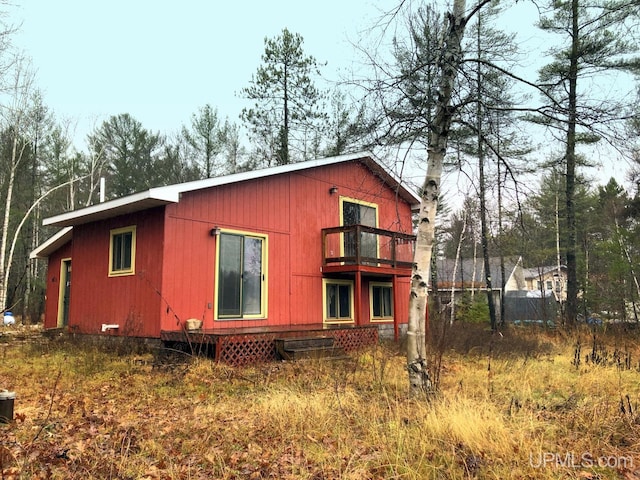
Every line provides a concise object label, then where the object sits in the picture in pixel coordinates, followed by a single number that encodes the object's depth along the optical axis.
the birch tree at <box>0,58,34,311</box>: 17.97
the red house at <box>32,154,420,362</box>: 9.91
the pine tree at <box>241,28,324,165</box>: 21.47
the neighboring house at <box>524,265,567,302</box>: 39.56
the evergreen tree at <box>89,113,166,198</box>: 26.20
